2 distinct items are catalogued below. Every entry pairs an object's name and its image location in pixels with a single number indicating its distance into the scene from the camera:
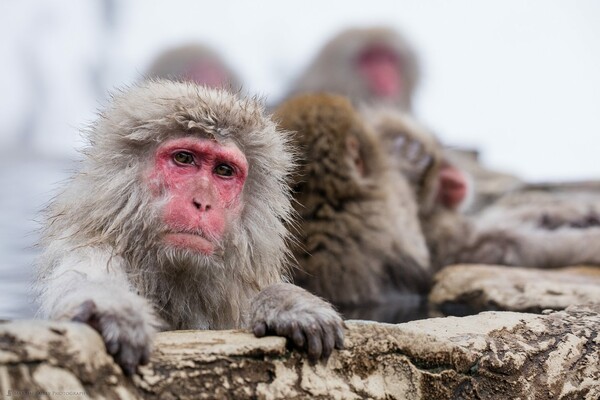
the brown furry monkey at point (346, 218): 9.82
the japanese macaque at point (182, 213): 5.60
